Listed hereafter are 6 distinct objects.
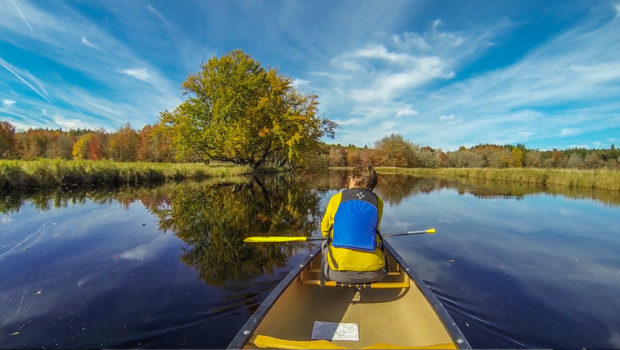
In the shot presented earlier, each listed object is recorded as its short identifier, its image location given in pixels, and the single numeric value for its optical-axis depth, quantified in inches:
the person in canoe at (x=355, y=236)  108.5
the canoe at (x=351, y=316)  79.4
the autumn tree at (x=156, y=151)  1867.6
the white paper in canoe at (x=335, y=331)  103.5
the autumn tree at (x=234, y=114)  941.2
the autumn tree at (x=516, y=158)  3244.3
